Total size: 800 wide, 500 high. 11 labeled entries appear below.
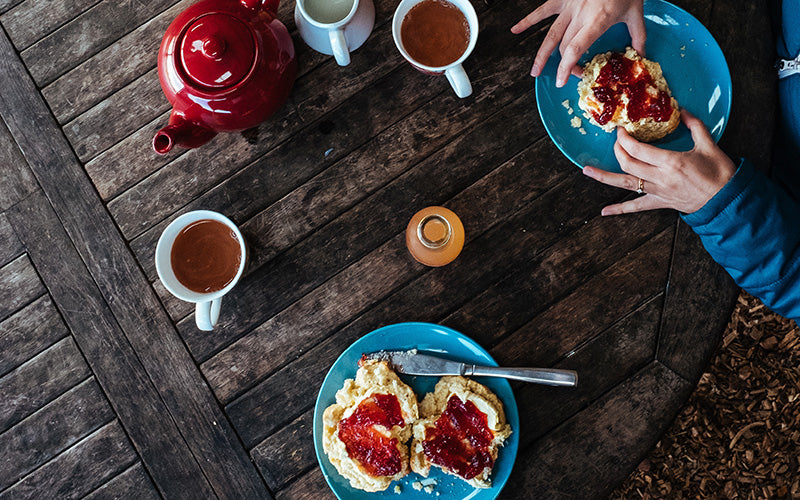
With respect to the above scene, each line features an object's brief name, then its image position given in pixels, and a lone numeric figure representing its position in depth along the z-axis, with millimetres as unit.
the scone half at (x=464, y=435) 1236
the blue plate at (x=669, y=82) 1306
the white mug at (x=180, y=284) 1266
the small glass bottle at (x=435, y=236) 1299
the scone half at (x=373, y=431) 1241
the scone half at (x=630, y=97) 1255
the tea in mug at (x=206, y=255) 1309
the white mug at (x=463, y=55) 1248
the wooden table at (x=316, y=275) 1374
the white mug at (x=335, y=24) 1221
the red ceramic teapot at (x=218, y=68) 1083
